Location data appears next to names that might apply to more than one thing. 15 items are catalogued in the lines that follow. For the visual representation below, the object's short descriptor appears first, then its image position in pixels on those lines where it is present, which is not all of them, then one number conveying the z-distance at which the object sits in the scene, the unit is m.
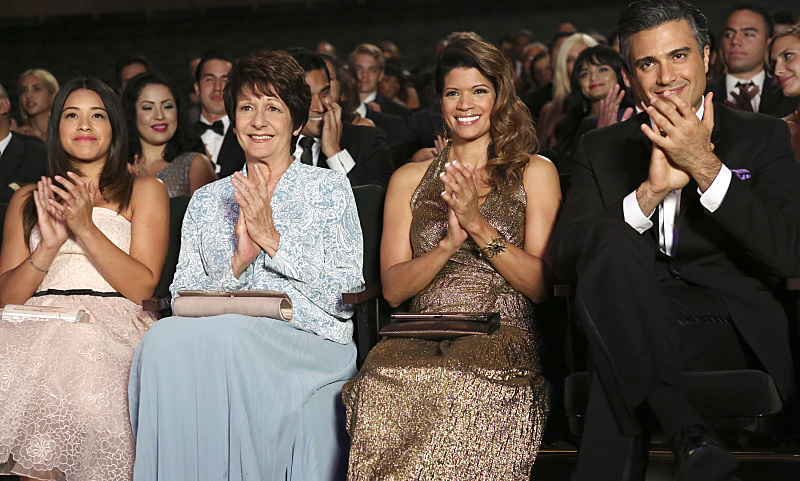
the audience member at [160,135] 4.19
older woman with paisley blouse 2.54
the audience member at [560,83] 4.83
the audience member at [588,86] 4.44
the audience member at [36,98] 6.13
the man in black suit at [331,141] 4.17
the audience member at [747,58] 4.83
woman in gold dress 2.35
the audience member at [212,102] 5.27
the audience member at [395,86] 7.14
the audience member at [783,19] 6.04
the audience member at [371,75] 6.40
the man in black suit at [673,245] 2.04
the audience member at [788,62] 4.00
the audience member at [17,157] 4.80
